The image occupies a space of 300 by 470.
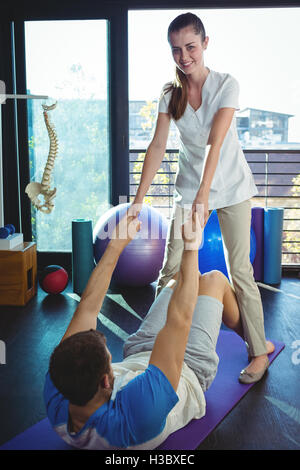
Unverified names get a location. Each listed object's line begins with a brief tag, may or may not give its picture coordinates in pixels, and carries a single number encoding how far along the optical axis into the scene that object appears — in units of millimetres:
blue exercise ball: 3277
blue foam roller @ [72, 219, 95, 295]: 3504
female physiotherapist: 2000
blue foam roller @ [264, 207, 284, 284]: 3613
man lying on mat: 1174
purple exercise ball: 3377
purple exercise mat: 1600
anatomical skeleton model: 2068
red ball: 3379
